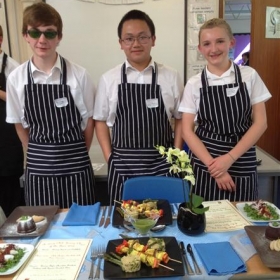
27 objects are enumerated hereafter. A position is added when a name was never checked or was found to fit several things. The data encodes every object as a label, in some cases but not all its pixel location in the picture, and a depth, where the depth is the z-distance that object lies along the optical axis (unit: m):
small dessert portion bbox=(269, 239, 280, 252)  1.15
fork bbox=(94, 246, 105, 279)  1.06
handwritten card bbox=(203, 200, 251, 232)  1.35
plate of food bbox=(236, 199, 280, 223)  1.40
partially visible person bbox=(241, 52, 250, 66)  5.71
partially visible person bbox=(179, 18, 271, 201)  1.85
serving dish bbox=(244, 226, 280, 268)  1.08
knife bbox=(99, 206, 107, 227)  1.41
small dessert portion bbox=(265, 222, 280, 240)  1.20
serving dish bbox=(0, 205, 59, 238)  1.31
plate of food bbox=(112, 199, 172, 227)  1.37
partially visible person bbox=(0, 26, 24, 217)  2.26
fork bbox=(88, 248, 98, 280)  1.05
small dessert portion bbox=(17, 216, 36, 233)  1.33
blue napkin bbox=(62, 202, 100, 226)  1.40
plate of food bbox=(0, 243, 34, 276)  1.09
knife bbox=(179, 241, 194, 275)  1.07
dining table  1.06
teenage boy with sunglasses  1.88
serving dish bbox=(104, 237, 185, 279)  1.03
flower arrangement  1.20
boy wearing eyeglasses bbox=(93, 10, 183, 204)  1.96
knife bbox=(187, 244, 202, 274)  1.07
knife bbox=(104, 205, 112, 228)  1.40
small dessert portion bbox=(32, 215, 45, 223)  1.41
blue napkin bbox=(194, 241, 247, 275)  1.06
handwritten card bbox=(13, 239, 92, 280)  1.06
